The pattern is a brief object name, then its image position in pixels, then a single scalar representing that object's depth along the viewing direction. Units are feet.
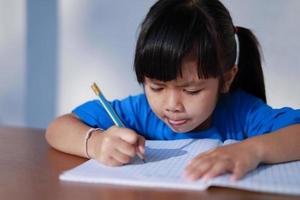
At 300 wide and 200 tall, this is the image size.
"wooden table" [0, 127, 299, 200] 2.44
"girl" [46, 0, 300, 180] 2.78
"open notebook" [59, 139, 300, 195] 2.49
